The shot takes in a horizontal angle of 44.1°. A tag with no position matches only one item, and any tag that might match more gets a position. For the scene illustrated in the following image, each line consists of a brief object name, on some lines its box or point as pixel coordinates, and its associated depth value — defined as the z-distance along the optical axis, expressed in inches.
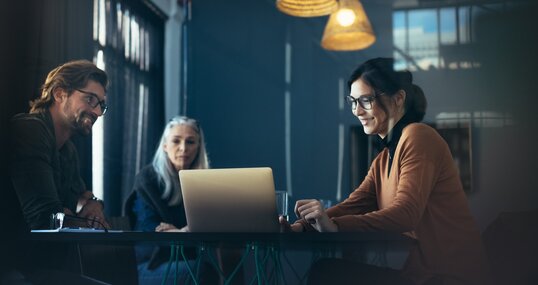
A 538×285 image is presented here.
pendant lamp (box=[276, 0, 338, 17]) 128.7
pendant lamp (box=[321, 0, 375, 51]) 148.8
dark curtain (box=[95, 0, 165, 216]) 161.3
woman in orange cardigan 70.1
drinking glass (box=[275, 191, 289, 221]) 74.0
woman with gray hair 127.0
